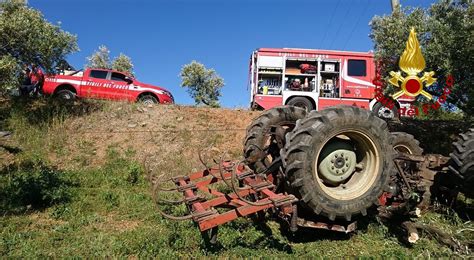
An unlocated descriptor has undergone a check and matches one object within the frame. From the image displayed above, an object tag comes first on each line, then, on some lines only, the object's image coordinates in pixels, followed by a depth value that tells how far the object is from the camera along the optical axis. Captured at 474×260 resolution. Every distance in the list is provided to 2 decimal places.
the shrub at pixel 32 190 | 5.75
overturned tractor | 4.01
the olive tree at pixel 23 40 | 8.17
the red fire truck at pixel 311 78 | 14.72
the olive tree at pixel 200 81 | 44.88
